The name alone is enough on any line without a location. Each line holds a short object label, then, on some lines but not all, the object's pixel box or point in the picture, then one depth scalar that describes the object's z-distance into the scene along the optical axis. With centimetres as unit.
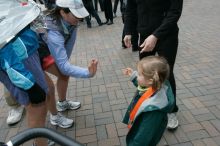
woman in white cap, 165
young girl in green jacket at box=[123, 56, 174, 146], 124
